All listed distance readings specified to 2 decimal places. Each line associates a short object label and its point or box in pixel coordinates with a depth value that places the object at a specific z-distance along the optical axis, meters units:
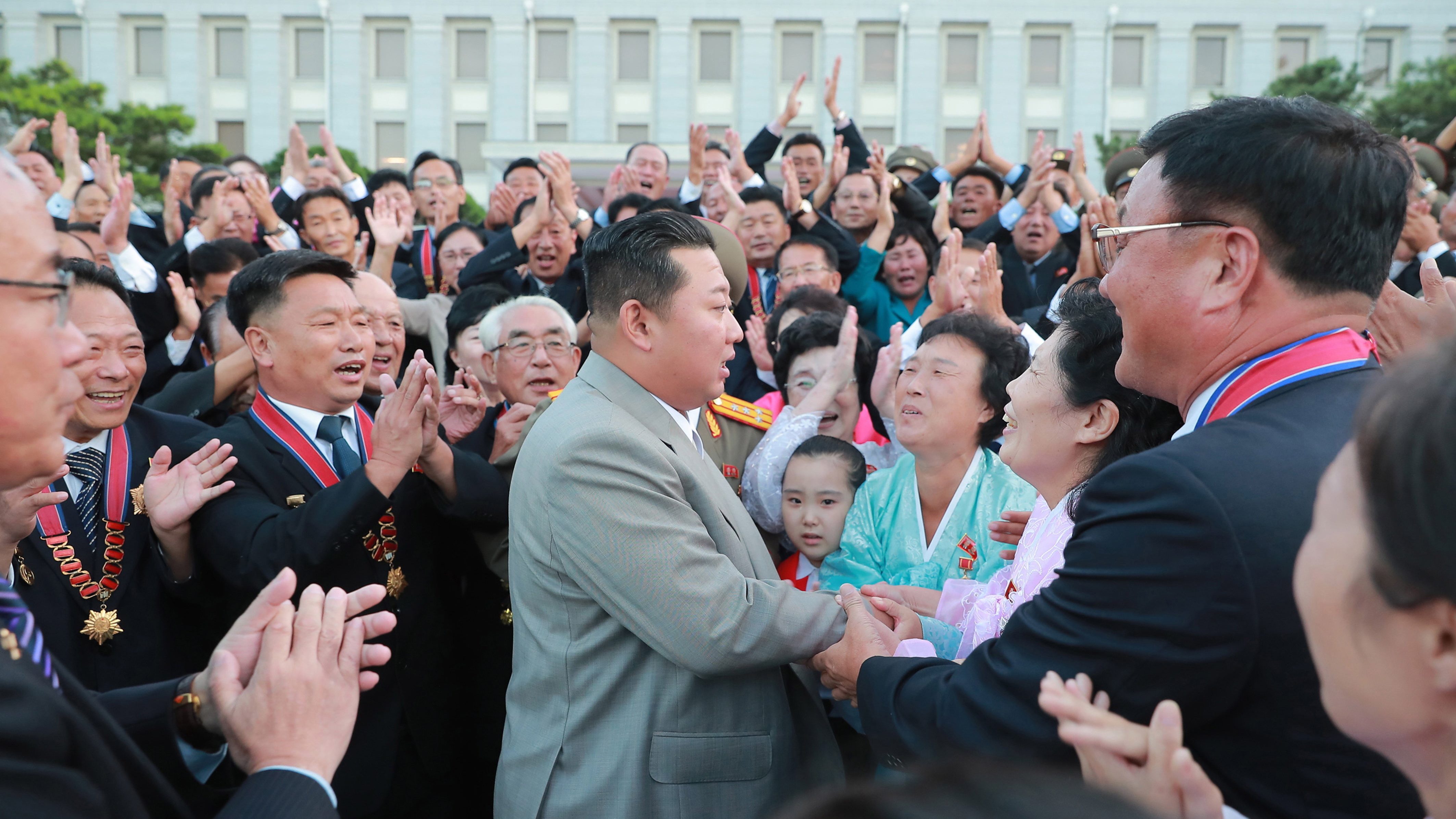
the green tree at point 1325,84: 21.81
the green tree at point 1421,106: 19.94
